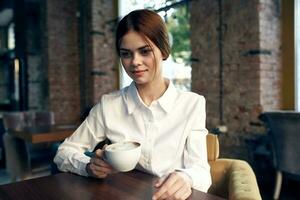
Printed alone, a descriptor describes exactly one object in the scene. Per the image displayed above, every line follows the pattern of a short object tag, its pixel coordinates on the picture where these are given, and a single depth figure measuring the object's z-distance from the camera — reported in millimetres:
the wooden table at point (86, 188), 883
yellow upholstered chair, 1049
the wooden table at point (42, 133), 2852
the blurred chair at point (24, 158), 2973
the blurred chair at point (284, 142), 2631
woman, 1047
